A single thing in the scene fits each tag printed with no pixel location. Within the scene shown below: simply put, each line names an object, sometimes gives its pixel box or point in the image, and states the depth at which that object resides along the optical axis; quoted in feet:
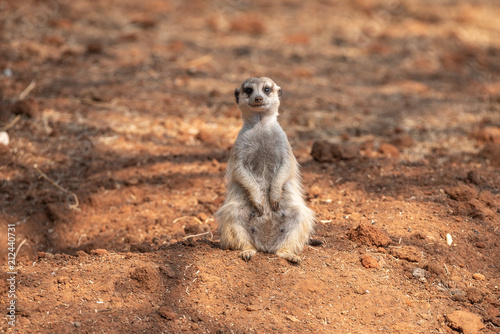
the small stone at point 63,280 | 22.17
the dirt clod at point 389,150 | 38.01
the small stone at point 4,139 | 37.36
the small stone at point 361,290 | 22.66
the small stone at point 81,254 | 24.98
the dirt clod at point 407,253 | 24.80
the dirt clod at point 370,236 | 25.43
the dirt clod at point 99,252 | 25.18
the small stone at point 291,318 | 21.04
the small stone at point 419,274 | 23.82
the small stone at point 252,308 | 21.29
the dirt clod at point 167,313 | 20.47
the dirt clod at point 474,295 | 22.86
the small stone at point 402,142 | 40.93
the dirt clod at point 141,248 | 27.15
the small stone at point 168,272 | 22.67
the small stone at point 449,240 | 26.11
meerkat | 24.89
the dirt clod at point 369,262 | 24.22
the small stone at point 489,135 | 40.81
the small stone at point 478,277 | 24.23
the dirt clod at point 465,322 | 21.38
